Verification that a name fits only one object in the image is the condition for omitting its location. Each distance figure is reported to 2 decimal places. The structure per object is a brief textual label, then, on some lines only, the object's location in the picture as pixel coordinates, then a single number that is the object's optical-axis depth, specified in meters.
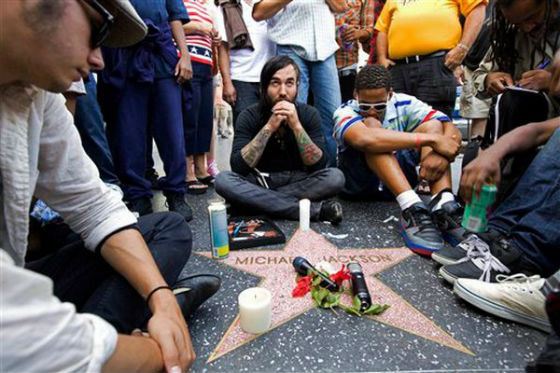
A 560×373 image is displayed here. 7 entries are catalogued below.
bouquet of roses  1.26
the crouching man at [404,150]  1.80
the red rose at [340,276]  1.39
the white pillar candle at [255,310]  1.15
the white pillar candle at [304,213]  1.94
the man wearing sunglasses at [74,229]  0.50
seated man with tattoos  2.13
